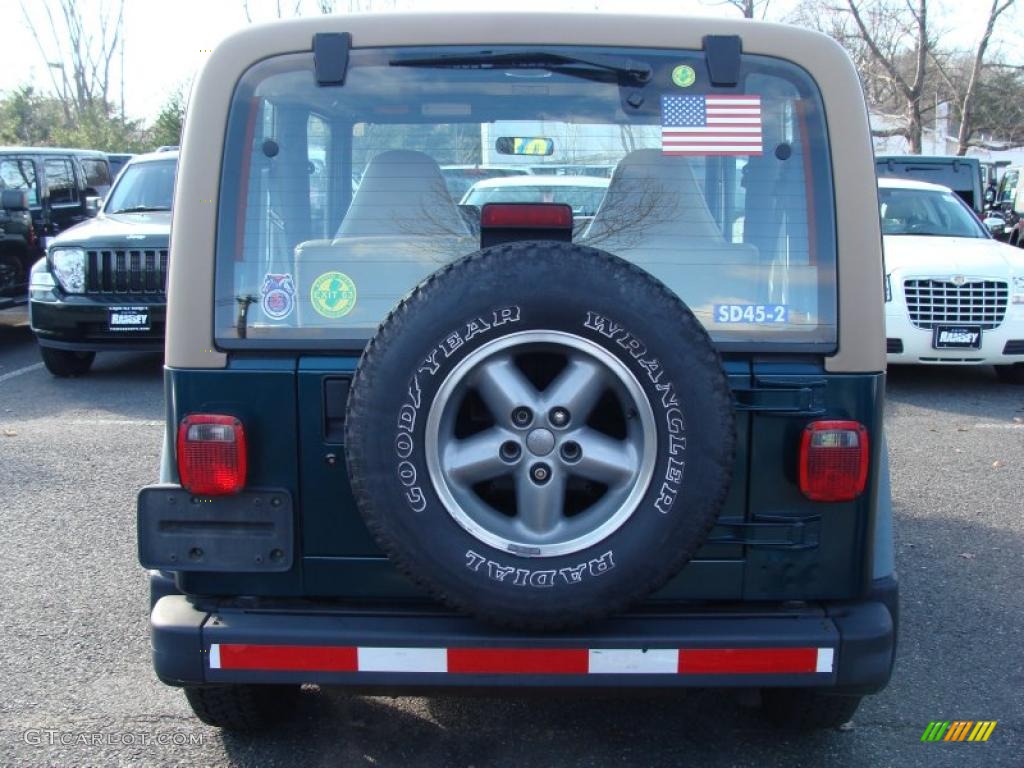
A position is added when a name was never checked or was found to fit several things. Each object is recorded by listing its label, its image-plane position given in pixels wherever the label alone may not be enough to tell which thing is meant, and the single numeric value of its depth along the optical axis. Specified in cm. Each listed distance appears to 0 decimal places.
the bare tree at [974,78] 2705
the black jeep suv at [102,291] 886
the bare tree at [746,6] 2453
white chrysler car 855
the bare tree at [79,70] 3891
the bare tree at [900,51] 2761
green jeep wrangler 264
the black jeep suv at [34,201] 1081
